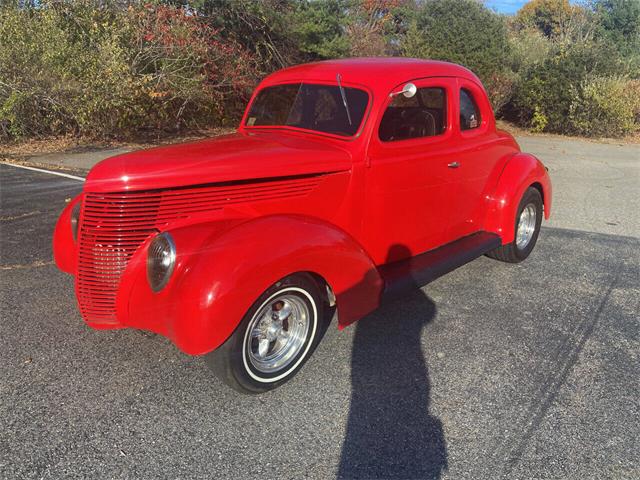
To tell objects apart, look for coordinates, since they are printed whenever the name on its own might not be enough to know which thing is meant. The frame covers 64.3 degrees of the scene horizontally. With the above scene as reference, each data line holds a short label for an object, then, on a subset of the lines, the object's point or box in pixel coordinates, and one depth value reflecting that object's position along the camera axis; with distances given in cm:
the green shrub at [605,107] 1603
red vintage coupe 267
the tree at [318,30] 1741
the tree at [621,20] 3331
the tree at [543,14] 4659
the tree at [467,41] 1834
